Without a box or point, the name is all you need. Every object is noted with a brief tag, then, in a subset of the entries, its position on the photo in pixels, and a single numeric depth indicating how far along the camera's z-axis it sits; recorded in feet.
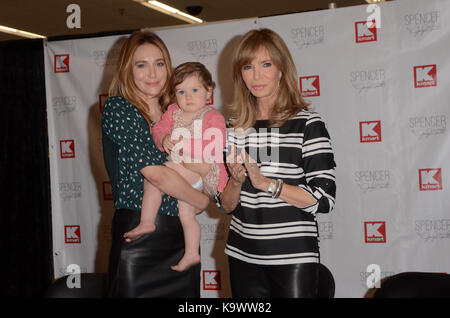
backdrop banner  10.96
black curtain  13.74
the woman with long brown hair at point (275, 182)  6.43
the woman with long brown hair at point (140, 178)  6.47
